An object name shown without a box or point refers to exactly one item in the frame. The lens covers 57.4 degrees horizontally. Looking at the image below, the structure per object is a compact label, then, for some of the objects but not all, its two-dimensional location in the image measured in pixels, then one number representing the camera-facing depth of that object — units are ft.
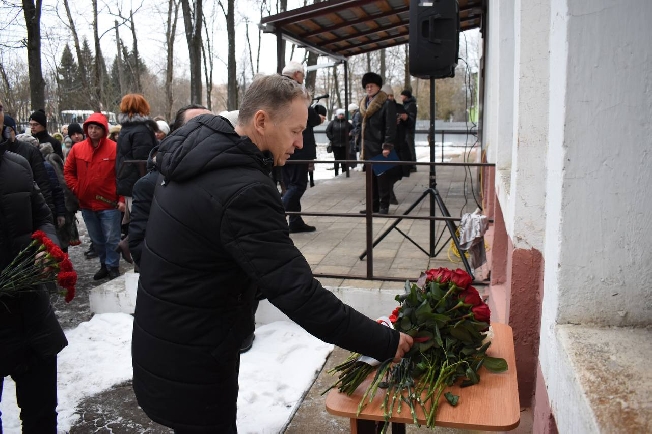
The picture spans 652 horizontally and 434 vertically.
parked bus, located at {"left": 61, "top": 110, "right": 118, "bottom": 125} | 131.75
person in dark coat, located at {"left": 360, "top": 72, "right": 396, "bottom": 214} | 24.27
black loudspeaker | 15.93
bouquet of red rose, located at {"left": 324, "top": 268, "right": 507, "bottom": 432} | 6.13
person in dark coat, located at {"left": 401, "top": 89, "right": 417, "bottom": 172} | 30.89
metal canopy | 25.08
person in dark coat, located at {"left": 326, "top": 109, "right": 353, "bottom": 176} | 40.91
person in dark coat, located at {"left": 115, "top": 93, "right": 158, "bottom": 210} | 19.24
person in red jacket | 20.45
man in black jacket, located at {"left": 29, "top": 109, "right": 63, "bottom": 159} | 23.53
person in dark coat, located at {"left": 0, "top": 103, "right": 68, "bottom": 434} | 8.59
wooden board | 5.64
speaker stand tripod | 15.42
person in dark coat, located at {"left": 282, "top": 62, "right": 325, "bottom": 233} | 21.77
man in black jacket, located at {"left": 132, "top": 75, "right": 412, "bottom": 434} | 5.80
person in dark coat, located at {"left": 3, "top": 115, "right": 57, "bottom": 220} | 15.76
